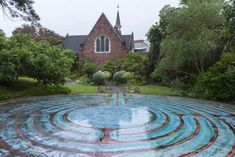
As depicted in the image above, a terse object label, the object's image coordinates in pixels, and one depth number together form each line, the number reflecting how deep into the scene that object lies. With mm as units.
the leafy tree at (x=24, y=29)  32300
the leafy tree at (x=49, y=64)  9945
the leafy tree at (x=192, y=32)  10469
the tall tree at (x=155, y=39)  16422
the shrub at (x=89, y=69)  20697
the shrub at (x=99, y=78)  16578
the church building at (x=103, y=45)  24359
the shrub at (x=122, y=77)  16783
